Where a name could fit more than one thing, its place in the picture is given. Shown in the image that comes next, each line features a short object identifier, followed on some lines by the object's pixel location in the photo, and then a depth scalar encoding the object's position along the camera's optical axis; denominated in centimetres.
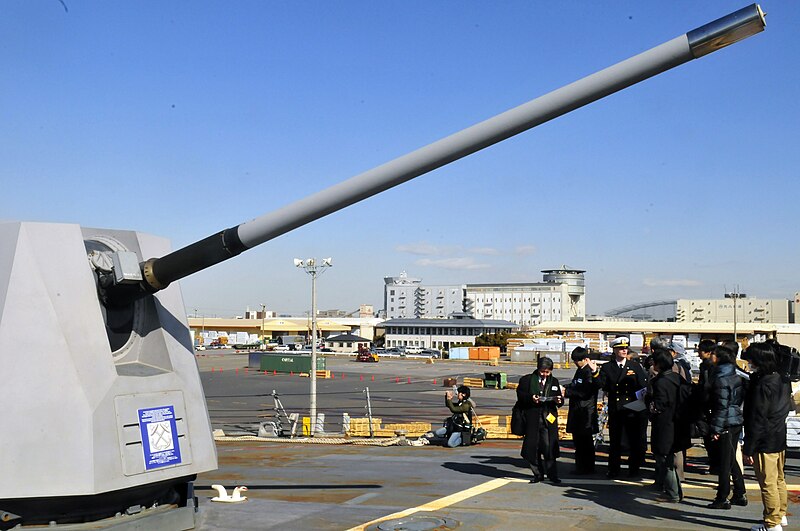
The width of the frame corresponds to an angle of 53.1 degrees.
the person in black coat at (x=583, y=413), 992
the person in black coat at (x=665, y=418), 800
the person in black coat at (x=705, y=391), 813
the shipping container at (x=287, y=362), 6116
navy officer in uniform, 962
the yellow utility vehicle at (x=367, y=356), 7606
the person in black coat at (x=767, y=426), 663
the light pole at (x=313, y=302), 2820
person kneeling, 1289
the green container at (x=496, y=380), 4765
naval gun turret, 573
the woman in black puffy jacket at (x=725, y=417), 757
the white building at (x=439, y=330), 10769
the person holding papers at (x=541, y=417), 920
